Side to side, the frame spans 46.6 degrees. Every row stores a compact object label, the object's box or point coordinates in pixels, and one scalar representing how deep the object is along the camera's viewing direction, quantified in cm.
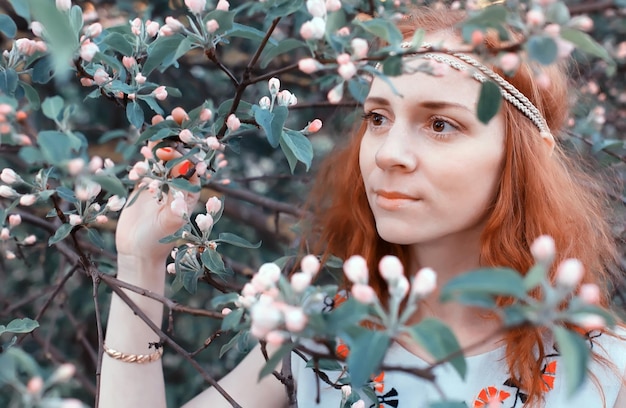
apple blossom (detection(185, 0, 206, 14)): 87
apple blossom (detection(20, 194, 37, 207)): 84
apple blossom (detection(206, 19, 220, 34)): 84
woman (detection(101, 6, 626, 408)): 103
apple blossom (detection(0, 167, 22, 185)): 89
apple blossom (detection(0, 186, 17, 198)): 90
